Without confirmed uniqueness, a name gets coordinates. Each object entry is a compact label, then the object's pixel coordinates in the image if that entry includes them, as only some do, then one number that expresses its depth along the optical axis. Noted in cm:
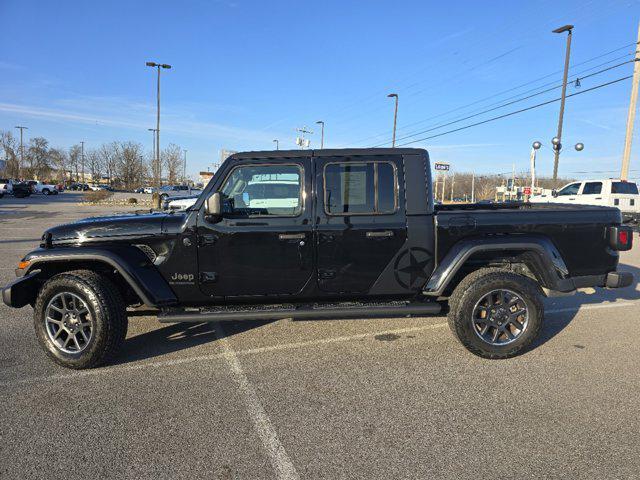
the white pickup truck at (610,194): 1564
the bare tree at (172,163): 6550
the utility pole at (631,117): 1806
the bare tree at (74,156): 9581
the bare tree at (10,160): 7631
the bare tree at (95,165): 9619
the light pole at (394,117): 3416
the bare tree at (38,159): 8269
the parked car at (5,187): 3811
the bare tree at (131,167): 8088
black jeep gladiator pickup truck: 383
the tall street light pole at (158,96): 3338
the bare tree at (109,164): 8972
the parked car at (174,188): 4730
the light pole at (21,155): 7919
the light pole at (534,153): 2458
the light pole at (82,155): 9656
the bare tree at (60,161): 8856
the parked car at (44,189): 5346
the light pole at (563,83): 1991
